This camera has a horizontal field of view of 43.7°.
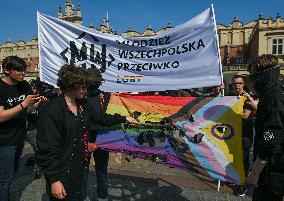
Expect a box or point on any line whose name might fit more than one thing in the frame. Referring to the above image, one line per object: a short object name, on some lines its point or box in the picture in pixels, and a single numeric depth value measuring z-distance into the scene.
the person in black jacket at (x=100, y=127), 4.39
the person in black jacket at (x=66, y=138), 3.06
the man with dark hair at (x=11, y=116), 3.87
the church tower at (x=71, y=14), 73.56
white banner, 4.93
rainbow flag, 4.30
